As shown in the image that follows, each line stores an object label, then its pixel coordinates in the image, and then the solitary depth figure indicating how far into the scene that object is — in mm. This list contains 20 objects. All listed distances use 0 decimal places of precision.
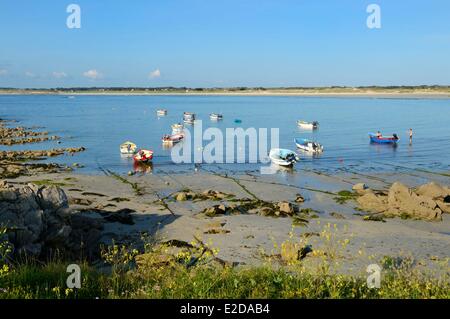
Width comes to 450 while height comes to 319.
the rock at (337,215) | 23391
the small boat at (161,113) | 118062
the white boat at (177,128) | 76438
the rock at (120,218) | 20047
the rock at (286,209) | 23156
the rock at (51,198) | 15609
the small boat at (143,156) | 41656
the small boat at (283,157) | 40375
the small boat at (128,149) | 47138
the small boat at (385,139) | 56875
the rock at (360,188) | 29228
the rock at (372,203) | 24812
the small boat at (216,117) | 105525
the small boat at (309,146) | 49903
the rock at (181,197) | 26734
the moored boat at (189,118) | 99062
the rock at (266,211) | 23162
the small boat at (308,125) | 78000
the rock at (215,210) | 22875
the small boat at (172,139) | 57750
